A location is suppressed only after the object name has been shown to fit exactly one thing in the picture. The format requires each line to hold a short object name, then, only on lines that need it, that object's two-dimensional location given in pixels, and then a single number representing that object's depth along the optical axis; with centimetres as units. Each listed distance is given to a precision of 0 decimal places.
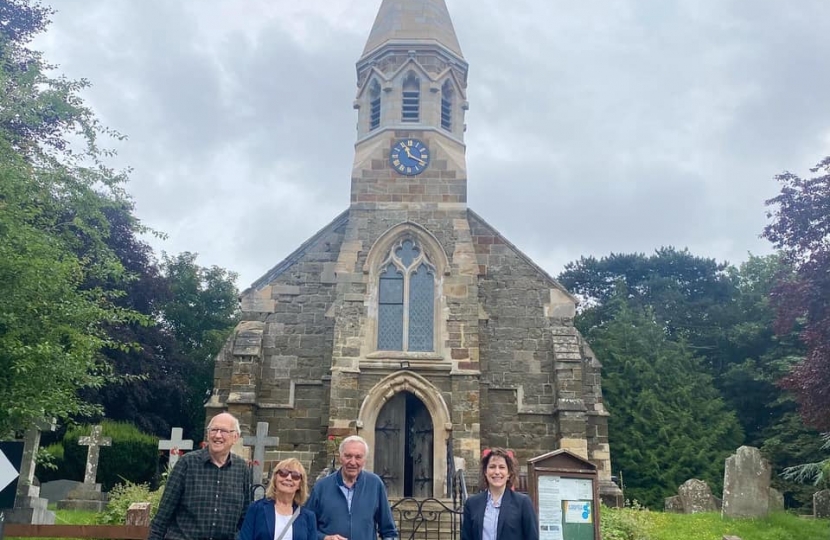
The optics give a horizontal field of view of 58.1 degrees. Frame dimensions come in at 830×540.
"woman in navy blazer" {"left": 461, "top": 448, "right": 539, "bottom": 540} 548
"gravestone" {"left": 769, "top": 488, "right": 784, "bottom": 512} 1491
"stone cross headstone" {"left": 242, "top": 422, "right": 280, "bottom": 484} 1408
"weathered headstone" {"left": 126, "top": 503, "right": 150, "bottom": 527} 904
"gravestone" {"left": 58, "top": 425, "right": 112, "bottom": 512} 1680
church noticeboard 853
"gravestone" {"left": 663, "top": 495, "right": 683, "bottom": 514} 1762
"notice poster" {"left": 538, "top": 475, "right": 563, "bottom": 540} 852
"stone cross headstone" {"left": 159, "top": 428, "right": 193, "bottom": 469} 1447
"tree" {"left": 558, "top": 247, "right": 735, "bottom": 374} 3847
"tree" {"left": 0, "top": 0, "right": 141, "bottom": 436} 998
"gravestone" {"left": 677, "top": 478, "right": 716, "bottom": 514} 1709
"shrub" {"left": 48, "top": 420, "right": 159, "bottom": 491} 2197
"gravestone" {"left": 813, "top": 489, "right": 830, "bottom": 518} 1606
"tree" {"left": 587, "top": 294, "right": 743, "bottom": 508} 2809
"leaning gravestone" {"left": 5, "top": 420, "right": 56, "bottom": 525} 1282
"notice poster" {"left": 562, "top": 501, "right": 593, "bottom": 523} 862
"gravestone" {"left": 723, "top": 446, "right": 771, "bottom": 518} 1436
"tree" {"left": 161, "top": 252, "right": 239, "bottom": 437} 3259
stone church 1675
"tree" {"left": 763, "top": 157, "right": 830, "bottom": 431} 1420
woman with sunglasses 502
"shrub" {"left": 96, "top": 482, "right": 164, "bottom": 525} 1237
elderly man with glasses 527
